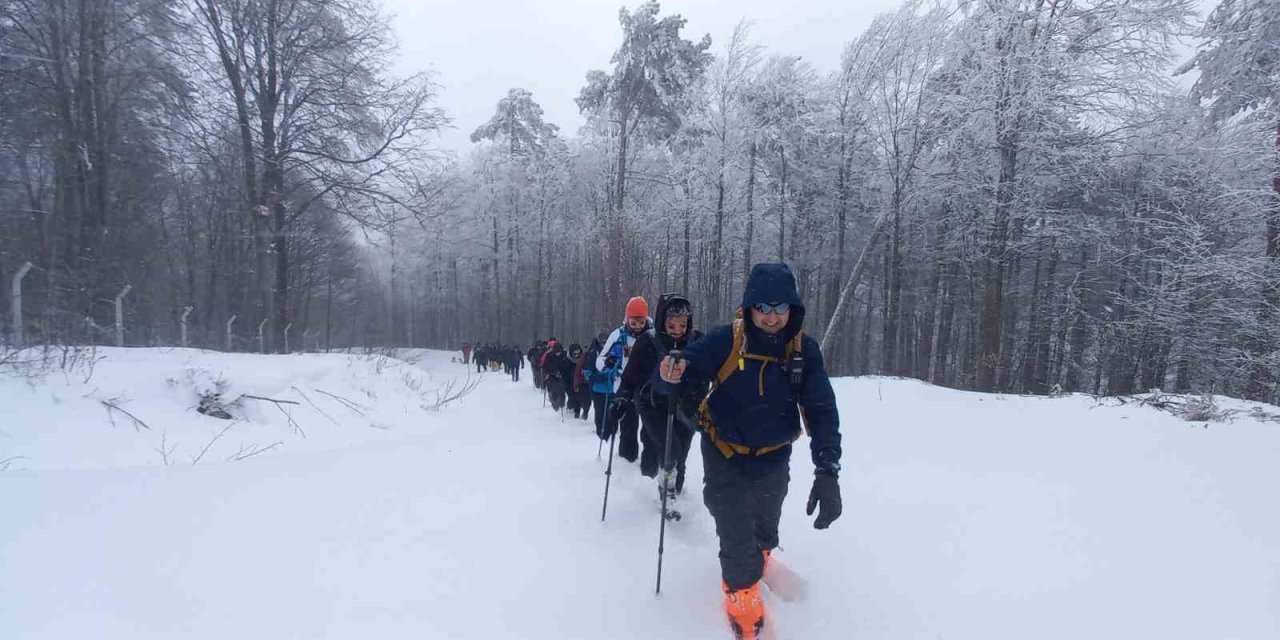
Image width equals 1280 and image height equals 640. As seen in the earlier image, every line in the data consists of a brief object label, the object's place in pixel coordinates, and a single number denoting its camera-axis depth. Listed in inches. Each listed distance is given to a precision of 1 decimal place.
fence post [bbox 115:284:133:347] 373.7
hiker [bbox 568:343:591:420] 480.2
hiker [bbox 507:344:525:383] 1061.1
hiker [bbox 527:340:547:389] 764.8
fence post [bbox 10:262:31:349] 299.2
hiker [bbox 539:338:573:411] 529.7
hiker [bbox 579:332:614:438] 279.4
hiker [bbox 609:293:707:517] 179.9
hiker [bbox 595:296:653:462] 219.0
